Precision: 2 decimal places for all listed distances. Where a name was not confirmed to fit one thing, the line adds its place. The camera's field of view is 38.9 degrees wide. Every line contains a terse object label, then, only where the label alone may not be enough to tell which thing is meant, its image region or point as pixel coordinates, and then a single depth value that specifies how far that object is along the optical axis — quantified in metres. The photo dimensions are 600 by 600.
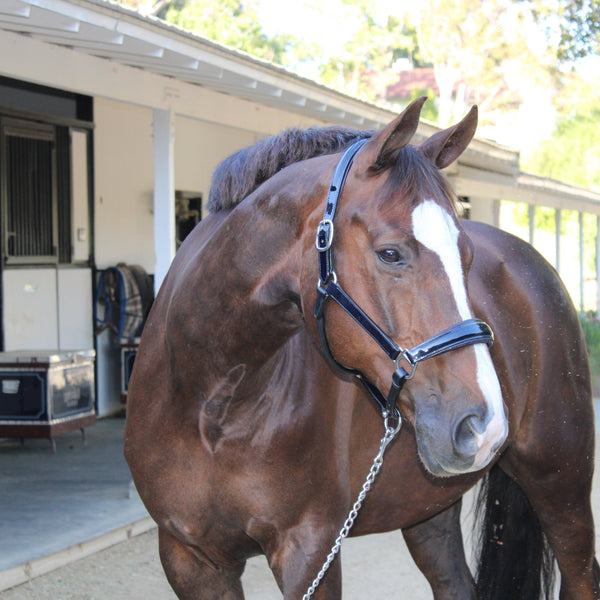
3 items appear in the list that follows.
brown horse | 1.81
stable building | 4.73
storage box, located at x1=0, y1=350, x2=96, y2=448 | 6.52
